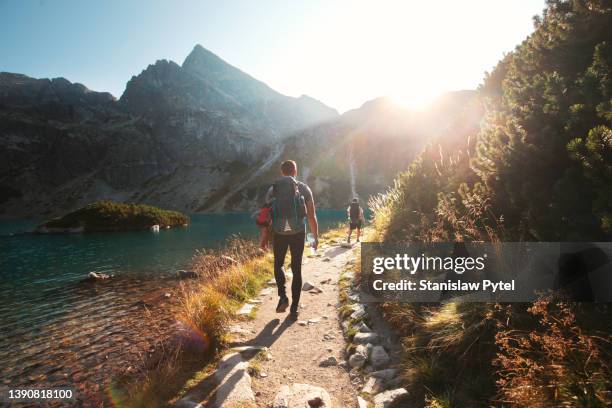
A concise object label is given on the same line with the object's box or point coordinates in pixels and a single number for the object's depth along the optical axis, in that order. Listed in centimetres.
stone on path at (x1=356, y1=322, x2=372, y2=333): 594
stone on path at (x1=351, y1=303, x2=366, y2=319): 667
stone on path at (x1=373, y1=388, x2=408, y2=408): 374
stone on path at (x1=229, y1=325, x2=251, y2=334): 645
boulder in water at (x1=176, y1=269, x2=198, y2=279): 1866
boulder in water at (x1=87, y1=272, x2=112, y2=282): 1934
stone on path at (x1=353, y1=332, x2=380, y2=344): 553
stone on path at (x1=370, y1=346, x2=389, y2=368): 484
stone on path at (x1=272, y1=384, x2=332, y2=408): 404
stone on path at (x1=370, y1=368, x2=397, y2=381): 443
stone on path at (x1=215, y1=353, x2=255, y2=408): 414
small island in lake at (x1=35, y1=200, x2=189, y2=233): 6241
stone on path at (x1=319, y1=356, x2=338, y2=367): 517
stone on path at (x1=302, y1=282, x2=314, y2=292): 980
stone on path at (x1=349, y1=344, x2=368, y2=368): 496
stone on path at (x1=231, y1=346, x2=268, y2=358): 547
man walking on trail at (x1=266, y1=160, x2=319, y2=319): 669
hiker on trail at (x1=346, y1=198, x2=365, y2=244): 1872
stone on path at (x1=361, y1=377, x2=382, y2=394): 420
